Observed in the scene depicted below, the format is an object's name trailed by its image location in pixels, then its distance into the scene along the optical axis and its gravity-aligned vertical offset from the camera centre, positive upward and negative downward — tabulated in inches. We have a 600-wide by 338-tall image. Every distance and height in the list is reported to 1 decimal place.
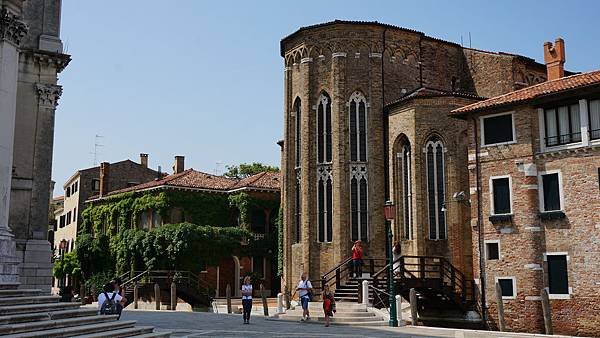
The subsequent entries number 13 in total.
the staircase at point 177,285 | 1547.7 -33.9
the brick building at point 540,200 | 902.4 +98.7
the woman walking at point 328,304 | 844.6 -42.1
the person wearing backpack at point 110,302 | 616.7 -28.7
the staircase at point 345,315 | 888.3 -61.0
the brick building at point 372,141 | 1203.2 +236.0
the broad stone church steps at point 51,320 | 480.7 -37.7
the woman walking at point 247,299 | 877.2 -37.6
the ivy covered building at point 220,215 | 1713.8 +141.5
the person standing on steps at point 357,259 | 1065.5 +17.4
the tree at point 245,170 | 2896.2 +426.8
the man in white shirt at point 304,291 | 891.4 -27.1
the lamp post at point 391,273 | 836.0 -3.4
